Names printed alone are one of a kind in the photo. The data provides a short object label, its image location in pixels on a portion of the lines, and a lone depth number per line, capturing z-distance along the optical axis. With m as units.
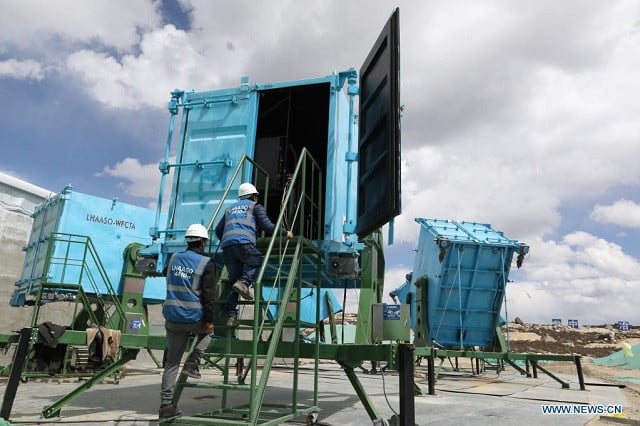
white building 15.19
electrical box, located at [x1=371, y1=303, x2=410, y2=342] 4.65
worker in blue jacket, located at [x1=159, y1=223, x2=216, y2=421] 4.54
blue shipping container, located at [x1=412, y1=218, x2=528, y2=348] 11.52
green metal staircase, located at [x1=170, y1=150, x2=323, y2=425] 3.96
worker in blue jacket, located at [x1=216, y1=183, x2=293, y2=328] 5.11
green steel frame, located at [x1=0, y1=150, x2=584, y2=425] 4.16
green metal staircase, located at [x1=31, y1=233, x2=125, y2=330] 10.85
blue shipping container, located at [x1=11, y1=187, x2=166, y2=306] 12.23
